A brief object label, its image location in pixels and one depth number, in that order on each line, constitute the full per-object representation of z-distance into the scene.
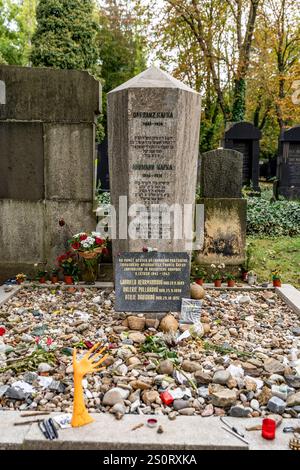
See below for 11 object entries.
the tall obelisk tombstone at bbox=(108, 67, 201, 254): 4.65
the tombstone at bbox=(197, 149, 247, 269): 6.63
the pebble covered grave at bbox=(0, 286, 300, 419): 3.09
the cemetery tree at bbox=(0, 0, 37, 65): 28.53
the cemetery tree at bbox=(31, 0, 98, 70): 15.30
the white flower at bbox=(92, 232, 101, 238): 5.84
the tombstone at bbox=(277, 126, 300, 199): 14.83
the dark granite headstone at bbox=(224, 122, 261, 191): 16.62
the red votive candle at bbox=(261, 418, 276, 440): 2.63
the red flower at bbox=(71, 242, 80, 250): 5.75
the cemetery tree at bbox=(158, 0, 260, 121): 15.17
